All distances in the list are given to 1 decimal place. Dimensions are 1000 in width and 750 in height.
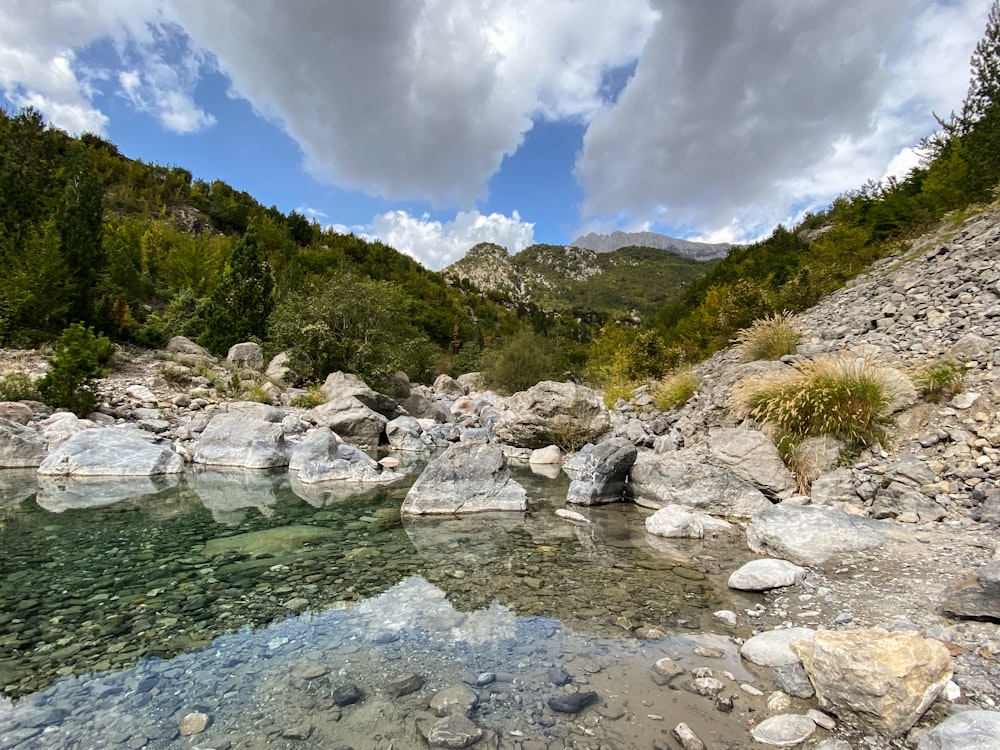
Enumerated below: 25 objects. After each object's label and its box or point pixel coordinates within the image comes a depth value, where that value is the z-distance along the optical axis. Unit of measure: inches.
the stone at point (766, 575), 200.4
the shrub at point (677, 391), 597.9
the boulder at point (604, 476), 372.8
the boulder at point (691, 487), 321.7
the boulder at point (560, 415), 583.5
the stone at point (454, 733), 113.8
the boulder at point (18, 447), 425.1
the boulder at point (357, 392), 787.4
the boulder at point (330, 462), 443.5
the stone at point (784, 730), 111.1
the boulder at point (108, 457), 412.8
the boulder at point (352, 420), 655.1
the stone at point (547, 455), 571.0
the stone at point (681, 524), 282.4
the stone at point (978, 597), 145.4
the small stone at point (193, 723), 116.9
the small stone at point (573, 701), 127.0
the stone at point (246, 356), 915.4
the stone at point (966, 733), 92.4
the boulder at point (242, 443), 486.3
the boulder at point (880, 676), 109.8
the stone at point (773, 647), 143.0
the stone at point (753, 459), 323.0
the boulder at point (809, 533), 221.0
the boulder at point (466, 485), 348.5
